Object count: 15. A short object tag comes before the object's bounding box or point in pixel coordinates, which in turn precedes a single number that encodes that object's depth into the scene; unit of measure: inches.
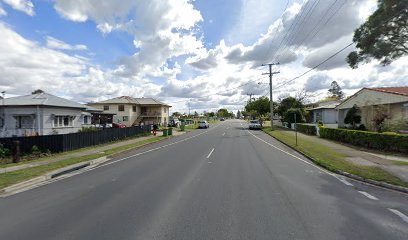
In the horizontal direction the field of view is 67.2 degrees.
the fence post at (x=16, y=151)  652.7
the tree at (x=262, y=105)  2647.6
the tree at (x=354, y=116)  1300.4
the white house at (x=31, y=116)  1168.2
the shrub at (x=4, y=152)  713.6
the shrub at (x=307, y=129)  1350.9
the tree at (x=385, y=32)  553.9
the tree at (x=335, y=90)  4607.3
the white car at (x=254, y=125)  2119.6
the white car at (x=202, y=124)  2508.1
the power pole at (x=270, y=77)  1847.9
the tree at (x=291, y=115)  1962.2
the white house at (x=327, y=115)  1936.6
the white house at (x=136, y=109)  2559.1
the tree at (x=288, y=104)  2296.3
